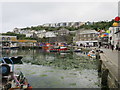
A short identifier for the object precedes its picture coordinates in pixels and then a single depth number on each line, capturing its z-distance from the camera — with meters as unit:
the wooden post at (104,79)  10.15
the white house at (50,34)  98.21
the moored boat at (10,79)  9.12
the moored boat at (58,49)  50.99
